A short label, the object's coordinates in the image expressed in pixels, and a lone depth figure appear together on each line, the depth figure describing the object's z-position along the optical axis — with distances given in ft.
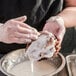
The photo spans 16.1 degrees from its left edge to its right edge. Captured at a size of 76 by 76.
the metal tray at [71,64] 3.50
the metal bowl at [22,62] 3.52
